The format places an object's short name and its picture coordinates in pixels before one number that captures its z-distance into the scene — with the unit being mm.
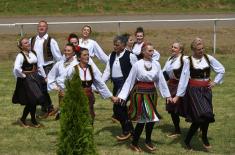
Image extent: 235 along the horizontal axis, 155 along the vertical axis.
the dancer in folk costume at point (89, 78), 9898
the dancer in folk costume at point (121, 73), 10625
